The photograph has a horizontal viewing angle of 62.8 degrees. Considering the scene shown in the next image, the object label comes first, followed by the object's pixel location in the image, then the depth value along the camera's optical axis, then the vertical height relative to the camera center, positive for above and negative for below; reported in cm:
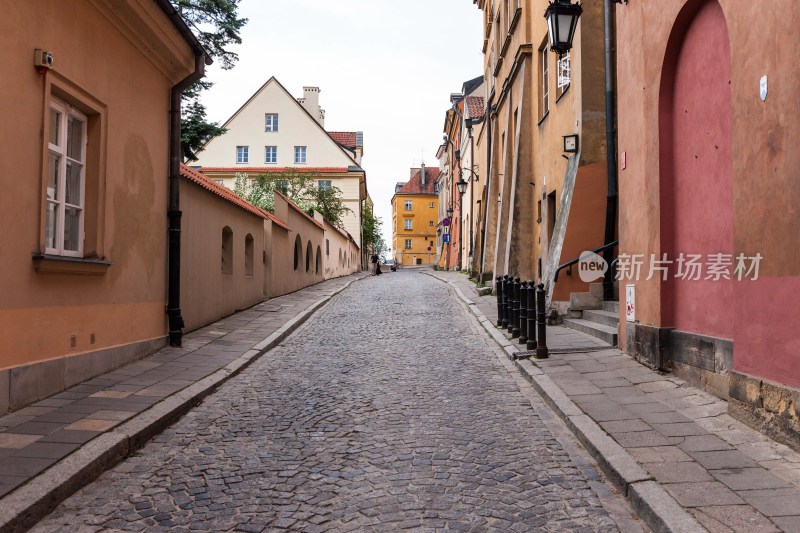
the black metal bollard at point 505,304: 1145 -36
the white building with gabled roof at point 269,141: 4812 +1039
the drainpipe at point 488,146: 2477 +532
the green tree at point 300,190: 3838 +558
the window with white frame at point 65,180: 654 +102
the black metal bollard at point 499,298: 1207 -27
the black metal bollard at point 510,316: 1067 -54
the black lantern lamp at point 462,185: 3053 +459
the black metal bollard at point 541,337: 854 -69
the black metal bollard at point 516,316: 1027 -51
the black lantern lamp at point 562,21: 866 +349
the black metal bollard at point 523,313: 948 -43
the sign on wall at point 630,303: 820 -22
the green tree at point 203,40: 1627 +631
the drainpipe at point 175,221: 937 +84
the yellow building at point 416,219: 9144 +891
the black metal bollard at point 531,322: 901 -53
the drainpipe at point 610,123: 1112 +276
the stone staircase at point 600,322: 928 -61
